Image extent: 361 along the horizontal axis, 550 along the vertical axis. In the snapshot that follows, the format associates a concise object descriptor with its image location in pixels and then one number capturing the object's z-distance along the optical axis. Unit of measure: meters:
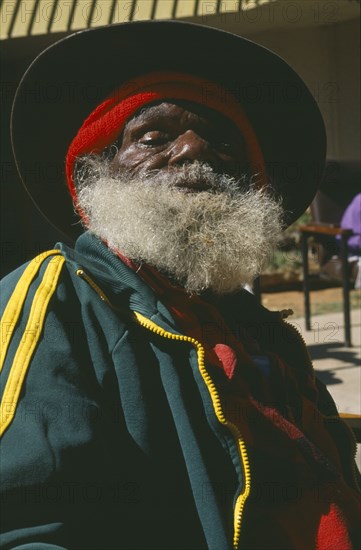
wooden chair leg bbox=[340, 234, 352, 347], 6.04
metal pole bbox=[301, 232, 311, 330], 6.78
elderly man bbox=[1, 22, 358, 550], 1.33
